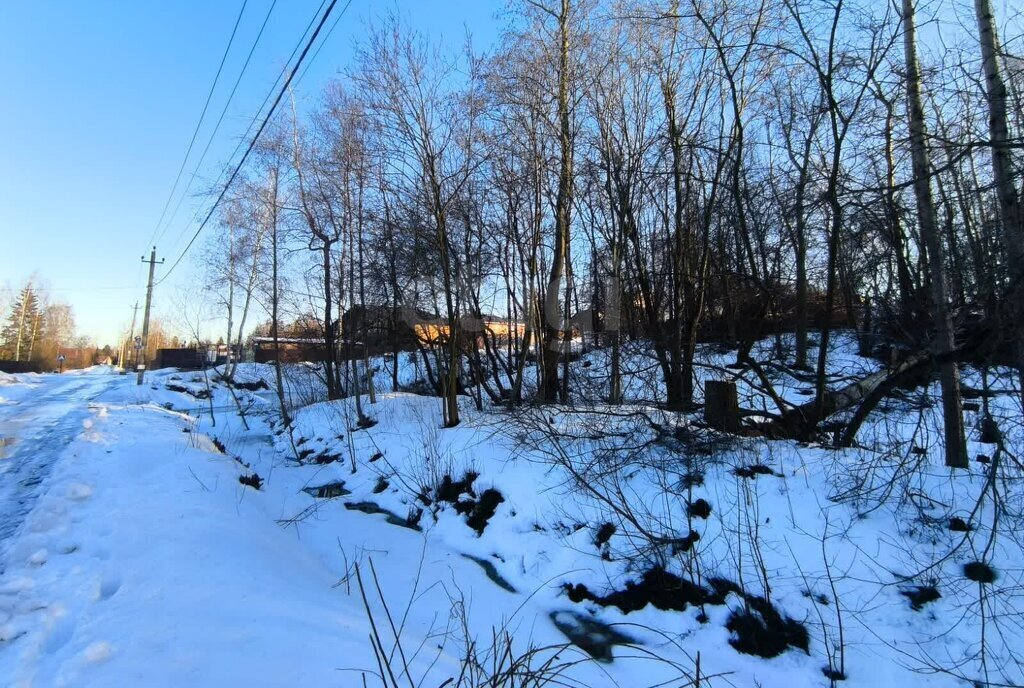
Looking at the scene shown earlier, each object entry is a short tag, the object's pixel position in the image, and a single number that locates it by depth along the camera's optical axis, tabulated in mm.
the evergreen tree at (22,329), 60562
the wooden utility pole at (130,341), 56650
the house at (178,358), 49700
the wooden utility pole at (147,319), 29859
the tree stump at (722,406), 6715
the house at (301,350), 22375
